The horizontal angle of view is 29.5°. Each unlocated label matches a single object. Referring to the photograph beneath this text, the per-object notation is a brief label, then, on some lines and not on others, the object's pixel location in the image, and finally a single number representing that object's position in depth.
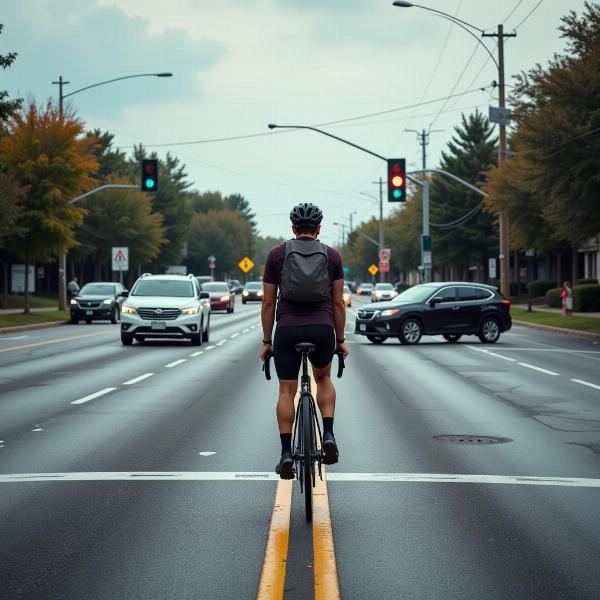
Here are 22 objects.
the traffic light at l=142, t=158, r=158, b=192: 41.72
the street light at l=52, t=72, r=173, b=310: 44.19
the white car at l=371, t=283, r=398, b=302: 73.80
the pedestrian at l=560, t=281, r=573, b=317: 43.34
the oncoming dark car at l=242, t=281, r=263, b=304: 80.56
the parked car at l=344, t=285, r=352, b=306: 69.77
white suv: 27.08
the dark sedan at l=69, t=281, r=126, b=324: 43.12
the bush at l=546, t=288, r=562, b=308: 56.66
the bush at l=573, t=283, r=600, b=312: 49.72
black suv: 28.59
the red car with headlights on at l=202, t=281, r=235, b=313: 58.59
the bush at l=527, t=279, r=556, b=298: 66.00
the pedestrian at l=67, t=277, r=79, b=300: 53.83
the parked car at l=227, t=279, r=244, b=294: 124.81
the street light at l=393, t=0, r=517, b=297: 41.09
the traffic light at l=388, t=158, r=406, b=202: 36.09
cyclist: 7.28
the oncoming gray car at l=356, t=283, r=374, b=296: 110.88
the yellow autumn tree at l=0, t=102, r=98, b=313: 46.16
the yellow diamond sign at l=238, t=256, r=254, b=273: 94.03
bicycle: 7.09
